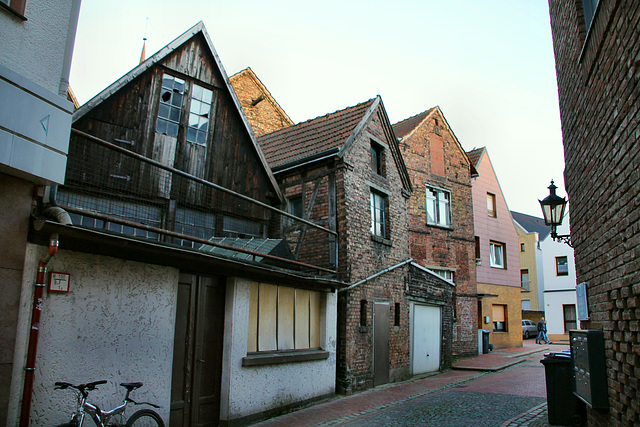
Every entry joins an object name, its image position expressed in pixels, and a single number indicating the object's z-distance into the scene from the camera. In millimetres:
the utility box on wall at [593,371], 5461
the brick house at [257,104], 19391
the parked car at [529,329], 33875
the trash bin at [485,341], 20639
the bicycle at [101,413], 5158
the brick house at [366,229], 11859
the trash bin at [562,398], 7789
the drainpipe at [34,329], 5273
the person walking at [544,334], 27769
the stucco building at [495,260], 22531
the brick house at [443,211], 19297
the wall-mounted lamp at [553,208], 9734
